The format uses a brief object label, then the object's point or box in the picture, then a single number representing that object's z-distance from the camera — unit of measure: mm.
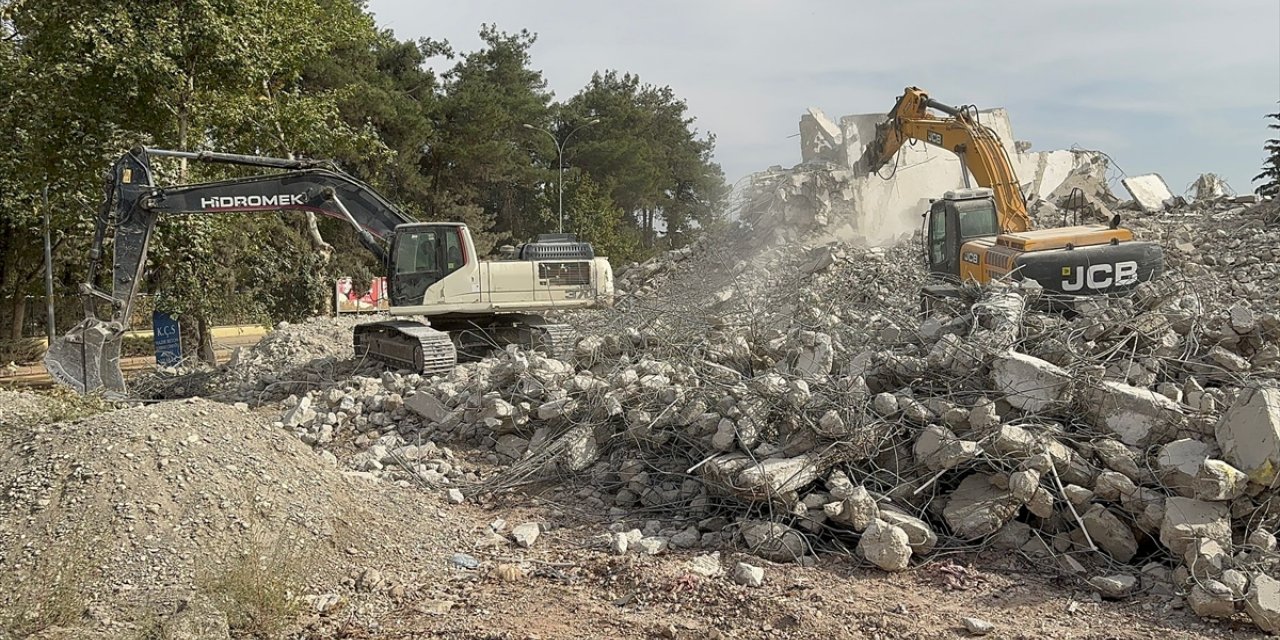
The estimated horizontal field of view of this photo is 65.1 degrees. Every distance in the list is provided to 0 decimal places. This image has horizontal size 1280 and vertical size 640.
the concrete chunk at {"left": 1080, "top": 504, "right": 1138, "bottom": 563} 5566
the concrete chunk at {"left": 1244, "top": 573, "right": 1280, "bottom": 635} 4703
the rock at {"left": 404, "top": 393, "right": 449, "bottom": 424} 8891
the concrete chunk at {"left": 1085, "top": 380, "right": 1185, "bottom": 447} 5894
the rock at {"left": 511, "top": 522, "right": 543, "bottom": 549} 6477
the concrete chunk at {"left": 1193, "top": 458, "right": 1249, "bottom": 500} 5281
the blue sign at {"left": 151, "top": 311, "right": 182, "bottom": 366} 16031
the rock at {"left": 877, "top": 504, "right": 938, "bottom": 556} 5684
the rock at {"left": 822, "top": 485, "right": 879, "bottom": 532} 5758
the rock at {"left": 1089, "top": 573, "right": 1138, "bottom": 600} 5297
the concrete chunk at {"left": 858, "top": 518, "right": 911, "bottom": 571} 5559
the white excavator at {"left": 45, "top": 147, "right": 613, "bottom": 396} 10758
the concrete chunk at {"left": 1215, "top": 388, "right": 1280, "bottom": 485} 5301
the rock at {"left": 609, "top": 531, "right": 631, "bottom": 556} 6129
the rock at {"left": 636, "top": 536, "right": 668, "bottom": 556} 6125
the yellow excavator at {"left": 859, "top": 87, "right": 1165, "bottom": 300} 9891
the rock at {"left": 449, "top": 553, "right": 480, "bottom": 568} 6059
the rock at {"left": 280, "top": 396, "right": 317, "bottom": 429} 9211
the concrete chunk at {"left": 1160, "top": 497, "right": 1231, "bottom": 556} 5230
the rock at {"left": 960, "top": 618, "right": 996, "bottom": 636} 4879
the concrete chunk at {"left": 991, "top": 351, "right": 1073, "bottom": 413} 6211
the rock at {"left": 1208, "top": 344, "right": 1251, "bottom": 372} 6516
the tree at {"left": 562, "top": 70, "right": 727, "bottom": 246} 40656
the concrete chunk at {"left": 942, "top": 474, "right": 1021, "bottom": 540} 5727
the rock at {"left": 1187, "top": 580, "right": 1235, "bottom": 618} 4809
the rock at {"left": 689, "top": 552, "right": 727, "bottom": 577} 5684
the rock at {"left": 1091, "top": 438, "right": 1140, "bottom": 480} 5727
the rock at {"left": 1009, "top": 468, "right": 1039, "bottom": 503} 5625
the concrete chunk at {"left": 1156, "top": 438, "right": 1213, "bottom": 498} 5504
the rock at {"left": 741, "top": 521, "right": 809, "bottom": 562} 5898
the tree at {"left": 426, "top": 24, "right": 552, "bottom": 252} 31812
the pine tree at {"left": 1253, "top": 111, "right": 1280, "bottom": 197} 27453
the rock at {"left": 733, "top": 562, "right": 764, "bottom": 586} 5512
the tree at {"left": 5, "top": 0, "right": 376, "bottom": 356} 13344
